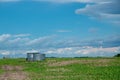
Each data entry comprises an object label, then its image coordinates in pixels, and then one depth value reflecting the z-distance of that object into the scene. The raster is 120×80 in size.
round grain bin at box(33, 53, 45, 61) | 81.59
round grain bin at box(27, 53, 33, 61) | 82.35
